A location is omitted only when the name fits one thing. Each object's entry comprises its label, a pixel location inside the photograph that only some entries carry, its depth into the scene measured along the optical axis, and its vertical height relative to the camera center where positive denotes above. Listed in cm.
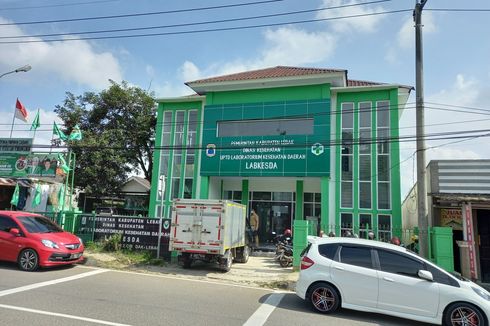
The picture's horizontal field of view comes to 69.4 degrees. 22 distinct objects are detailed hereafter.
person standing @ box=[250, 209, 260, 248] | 1825 -29
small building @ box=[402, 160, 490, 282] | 1198 +68
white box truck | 1152 -57
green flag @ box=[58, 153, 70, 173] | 2002 +276
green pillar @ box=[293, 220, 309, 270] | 1273 -64
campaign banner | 2131 +249
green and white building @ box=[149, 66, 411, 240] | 1781 +360
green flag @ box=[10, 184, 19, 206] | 1958 +40
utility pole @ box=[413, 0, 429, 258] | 1031 +257
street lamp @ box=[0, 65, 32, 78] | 1680 +642
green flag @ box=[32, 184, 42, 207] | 2016 +53
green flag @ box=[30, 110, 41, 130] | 2191 +510
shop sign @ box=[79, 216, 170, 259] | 1400 -80
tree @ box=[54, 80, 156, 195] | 2733 +723
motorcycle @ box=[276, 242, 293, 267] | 1323 -141
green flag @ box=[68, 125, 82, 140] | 1845 +383
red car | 1021 -111
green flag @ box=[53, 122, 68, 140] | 1910 +404
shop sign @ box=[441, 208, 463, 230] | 1370 +27
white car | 662 -124
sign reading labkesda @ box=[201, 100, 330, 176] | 1814 +389
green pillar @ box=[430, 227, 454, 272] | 1135 -72
